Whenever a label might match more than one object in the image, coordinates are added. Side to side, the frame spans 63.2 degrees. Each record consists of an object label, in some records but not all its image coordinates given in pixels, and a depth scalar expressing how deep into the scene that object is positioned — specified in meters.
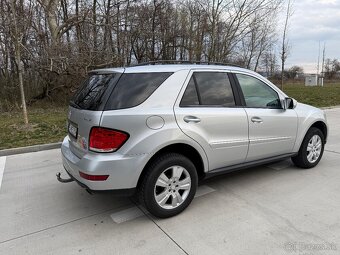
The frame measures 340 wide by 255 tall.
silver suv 2.72
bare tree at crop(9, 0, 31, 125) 7.09
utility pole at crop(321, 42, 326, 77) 46.59
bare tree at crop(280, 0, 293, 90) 16.08
